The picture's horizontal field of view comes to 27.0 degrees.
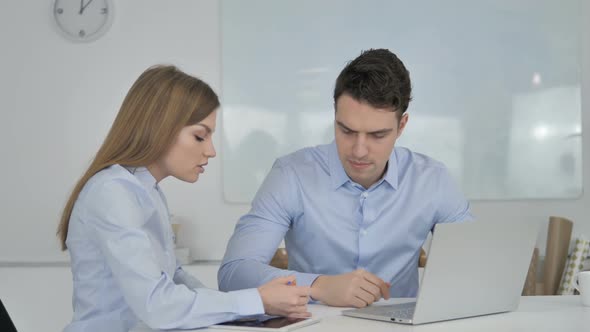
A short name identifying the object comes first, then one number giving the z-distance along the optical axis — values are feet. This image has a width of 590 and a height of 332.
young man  7.57
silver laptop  6.42
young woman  6.47
